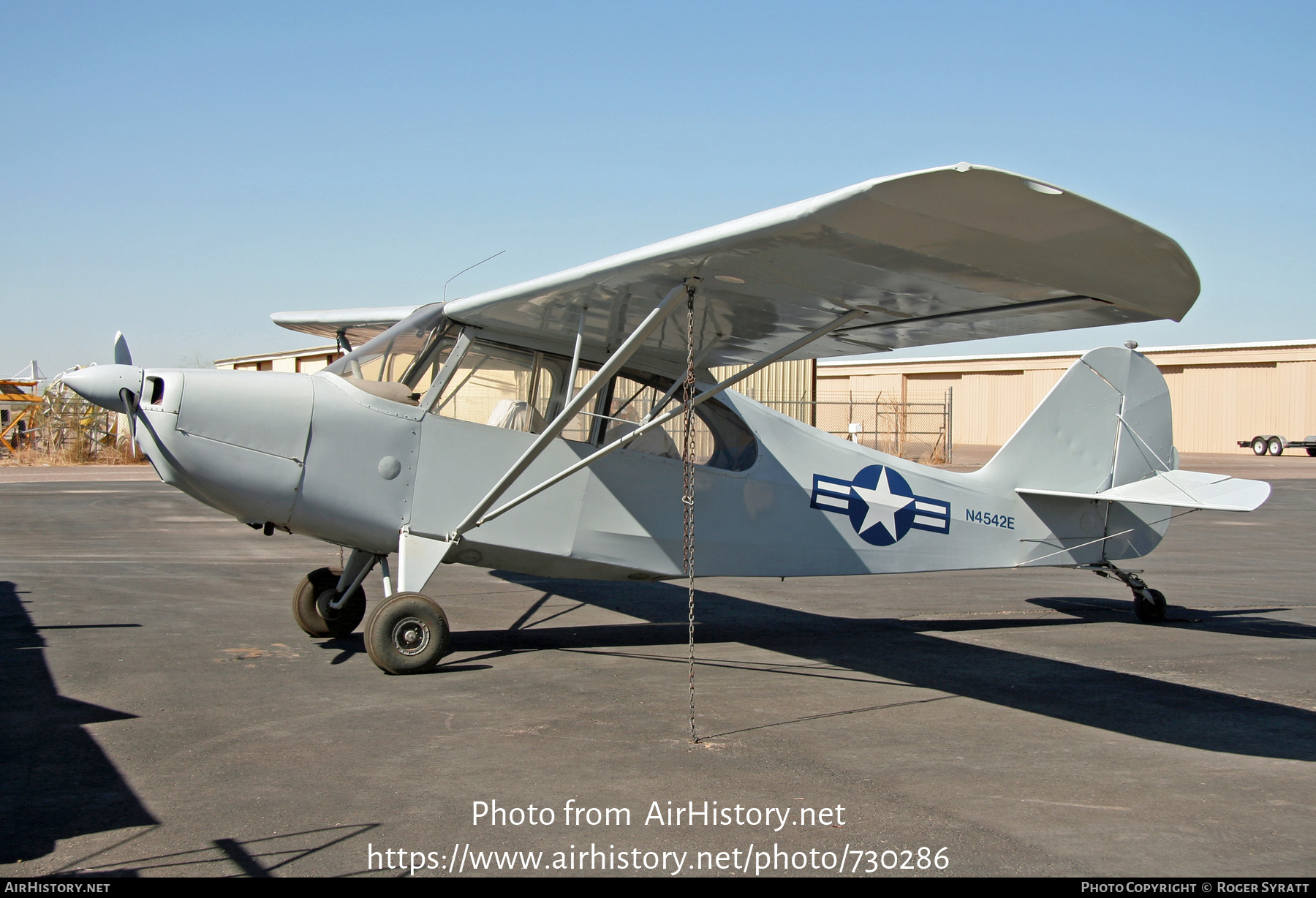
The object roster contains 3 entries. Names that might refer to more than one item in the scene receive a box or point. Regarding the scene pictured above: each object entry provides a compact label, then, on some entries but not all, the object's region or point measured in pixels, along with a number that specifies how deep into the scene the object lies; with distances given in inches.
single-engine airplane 187.0
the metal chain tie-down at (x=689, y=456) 207.8
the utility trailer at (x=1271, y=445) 1926.7
